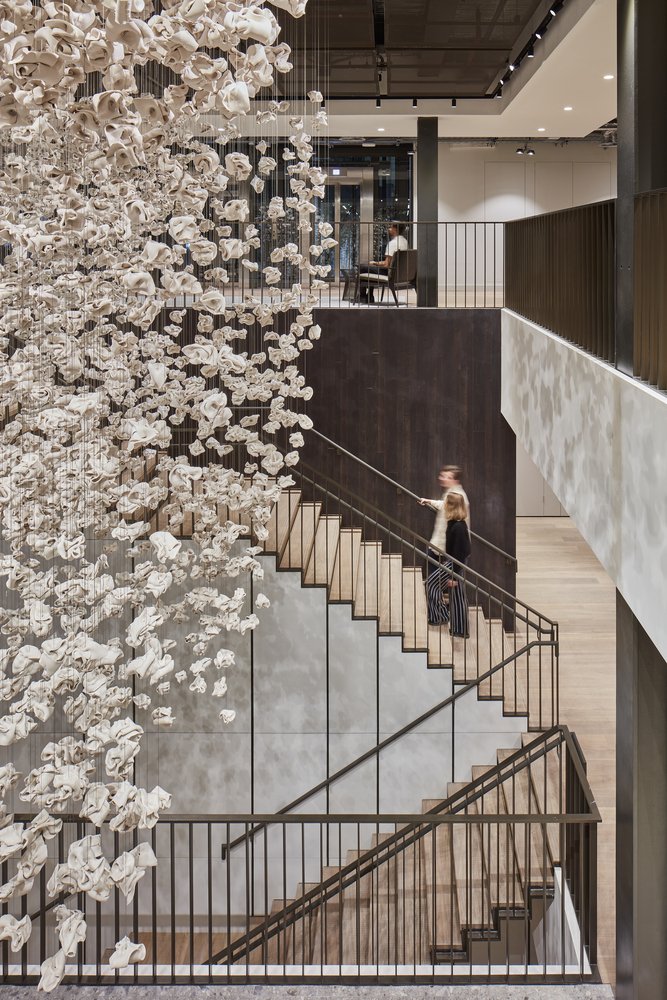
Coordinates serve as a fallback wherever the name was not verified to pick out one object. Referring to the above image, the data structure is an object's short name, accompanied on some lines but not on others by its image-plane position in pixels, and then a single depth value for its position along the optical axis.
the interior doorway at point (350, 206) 16.50
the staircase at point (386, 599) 8.40
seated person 12.20
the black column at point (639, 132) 5.21
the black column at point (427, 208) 12.09
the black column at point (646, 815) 5.29
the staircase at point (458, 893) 6.55
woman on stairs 8.70
